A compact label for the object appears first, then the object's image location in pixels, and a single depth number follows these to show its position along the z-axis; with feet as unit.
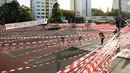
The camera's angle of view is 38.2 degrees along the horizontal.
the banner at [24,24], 67.05
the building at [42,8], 404.57
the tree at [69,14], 285.80
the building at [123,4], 472.15
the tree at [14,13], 221.13
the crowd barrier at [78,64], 22.25
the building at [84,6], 565.94
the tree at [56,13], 233.47
